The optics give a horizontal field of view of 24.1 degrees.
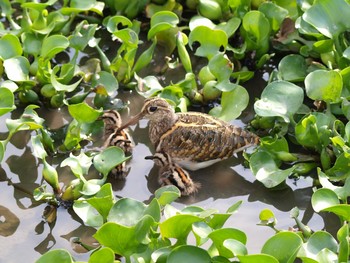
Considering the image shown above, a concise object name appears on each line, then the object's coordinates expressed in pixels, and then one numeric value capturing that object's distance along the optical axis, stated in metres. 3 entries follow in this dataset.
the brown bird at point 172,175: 5.37
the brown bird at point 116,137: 5.55
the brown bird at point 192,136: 5.58
